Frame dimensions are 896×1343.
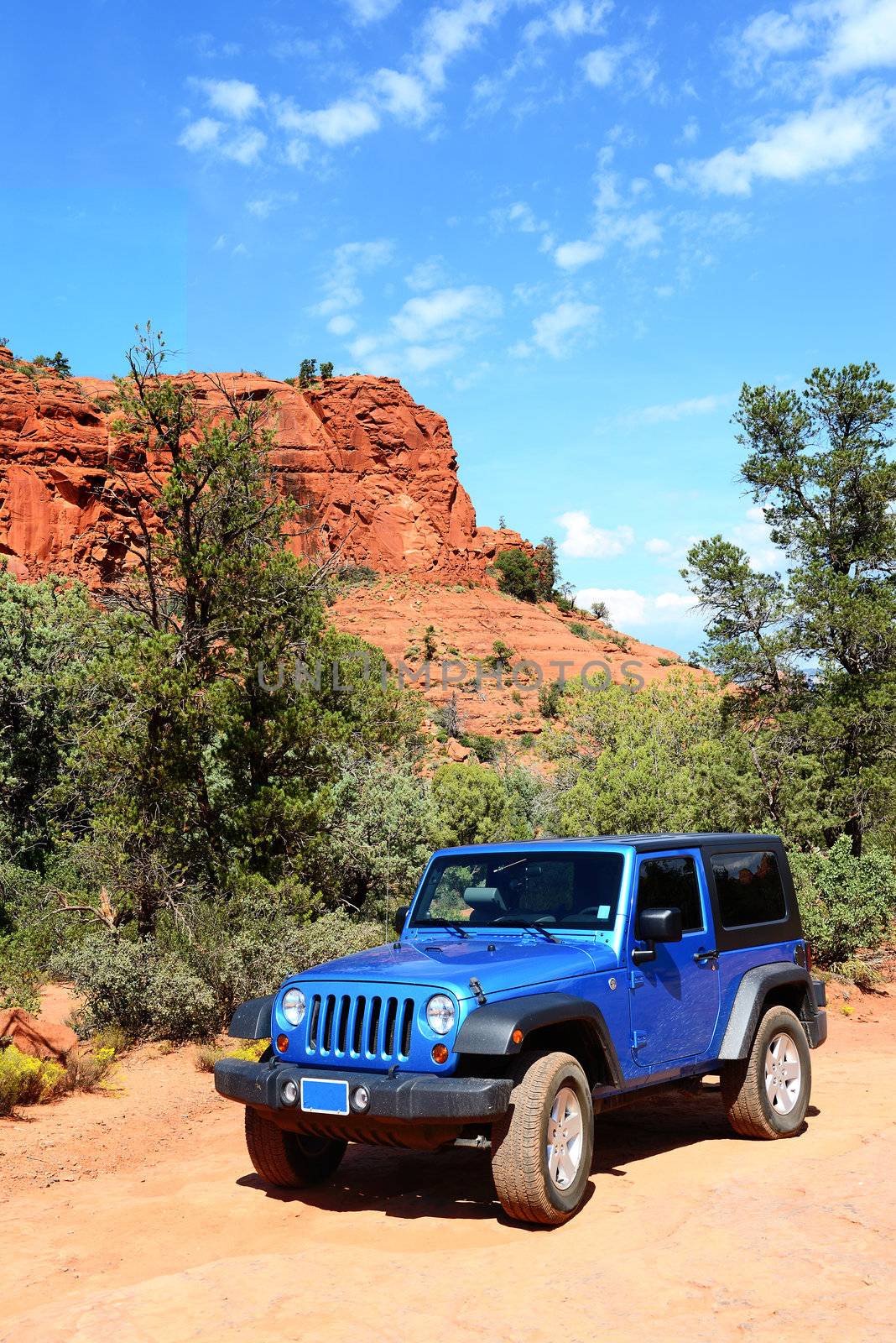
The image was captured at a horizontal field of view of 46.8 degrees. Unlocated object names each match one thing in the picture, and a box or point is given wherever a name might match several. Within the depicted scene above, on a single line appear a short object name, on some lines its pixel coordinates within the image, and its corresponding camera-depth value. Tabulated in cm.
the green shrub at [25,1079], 805
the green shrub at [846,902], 1388
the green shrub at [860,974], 1369
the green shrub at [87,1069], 888
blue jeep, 491
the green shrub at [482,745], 5025
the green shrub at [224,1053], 955
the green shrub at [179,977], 1043
